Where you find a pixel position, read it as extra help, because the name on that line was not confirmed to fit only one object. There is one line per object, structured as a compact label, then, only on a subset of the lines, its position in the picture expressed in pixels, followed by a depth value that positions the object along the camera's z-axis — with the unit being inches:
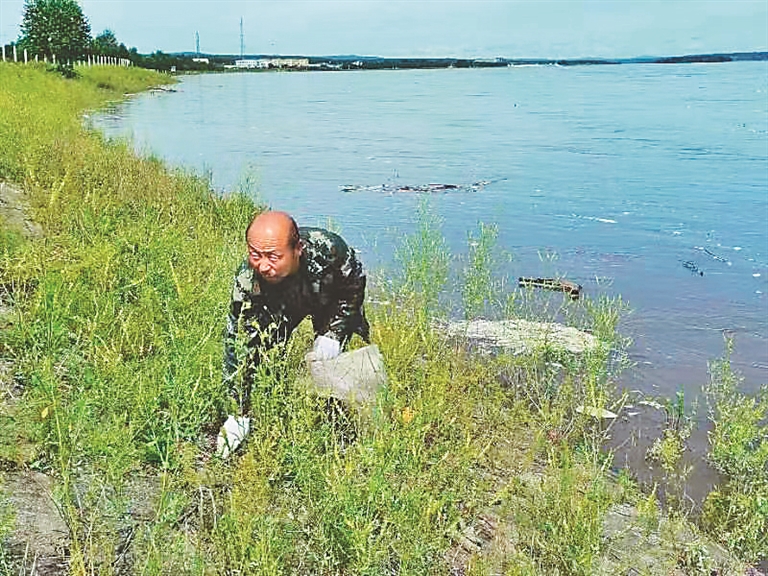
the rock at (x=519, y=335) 234.1
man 148.6
